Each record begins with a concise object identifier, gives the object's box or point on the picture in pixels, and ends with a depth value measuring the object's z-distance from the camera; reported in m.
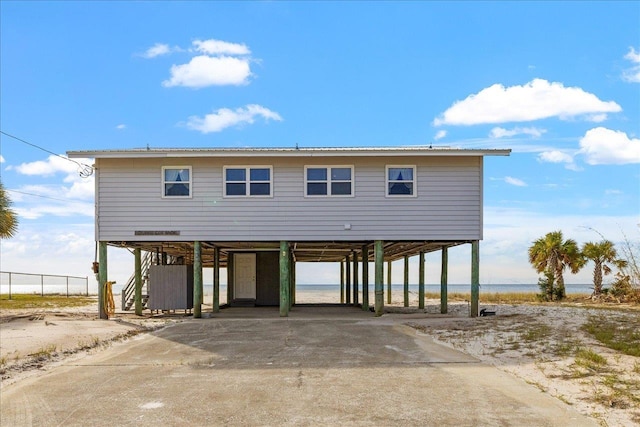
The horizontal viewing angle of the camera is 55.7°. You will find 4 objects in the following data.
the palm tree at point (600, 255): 36.03
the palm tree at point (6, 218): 25.78
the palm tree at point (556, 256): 36.53
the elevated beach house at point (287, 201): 20.08
